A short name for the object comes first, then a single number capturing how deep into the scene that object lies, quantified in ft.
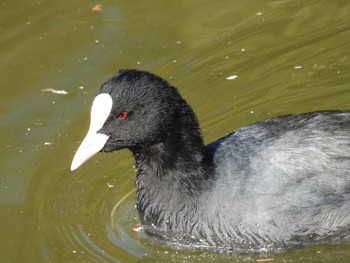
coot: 37.11
